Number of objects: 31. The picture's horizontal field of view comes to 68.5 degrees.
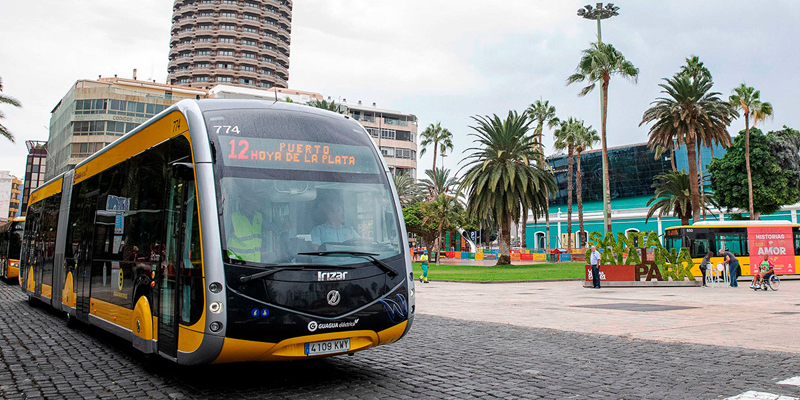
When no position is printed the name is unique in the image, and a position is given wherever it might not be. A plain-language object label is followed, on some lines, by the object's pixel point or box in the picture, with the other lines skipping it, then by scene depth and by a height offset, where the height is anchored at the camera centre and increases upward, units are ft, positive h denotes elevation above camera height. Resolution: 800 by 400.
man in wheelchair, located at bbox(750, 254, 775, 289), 69.72 -2.25
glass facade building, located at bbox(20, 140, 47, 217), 396.57 +52.88
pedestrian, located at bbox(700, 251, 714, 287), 77.87 -1.40
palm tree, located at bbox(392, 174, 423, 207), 230.44 +24.43
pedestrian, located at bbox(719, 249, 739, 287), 76.13 -1.46
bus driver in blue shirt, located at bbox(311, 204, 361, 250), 19.07 +0.64
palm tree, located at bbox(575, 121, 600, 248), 171.36 +33.60
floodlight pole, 117.70 +51.78
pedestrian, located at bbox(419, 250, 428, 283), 84.02 -2.24
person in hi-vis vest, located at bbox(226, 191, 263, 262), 17.74 +0.51
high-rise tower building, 334.24 +118.16
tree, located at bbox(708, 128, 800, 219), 164.76 +21.26
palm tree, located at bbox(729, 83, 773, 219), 145.48 +37.14
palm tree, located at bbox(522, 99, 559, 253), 188.24 +44.33
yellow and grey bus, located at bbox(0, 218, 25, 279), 79.97 +0.00
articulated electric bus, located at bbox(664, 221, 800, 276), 95.14 +2.04
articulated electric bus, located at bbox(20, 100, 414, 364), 17.49 +0.28
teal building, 242.58 +31.79
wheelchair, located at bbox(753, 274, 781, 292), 70.13 -3.50
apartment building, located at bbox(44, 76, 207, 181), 209.36 +47.91
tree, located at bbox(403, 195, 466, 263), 169.37 +10.23
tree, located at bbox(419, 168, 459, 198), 233.94 +27.98
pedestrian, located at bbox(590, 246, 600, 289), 73.36 -2.08
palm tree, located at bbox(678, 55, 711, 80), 137.69 +43.61
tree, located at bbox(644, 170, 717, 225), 161.68 +17.28
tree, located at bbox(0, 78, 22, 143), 90.26 +22.33
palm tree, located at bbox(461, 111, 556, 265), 140.15 +17.95
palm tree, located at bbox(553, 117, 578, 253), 168.36 +33.33
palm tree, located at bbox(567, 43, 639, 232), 115.34 +36.77
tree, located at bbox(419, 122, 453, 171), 255.70 +49.86
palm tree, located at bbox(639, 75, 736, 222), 116.16 +27.76
